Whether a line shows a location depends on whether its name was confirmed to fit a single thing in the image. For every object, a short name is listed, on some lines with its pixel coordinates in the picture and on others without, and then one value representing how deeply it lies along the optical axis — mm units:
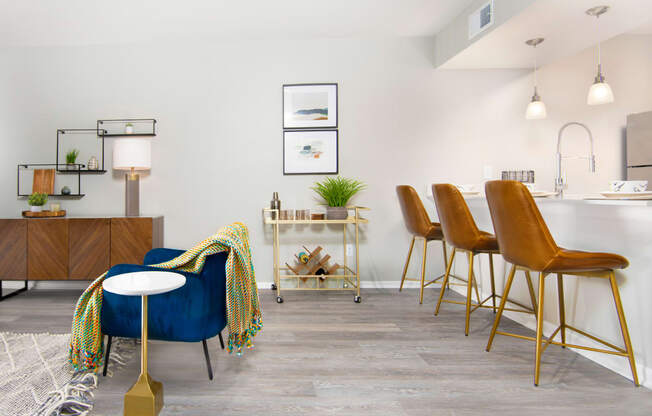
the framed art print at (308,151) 3842
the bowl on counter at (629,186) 1977
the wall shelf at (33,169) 3842
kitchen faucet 2734
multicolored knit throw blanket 1746
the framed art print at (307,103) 3830
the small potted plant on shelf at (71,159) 3768
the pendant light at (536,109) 3371
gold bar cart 3357
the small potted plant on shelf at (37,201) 3541
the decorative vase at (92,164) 3773
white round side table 1456
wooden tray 3527
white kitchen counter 1822
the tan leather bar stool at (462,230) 2467
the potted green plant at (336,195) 3502
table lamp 3543
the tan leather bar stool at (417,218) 3219
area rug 1629
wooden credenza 3414
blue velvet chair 1730
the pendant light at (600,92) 2760
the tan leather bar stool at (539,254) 1771
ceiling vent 2914
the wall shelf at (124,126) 3838
